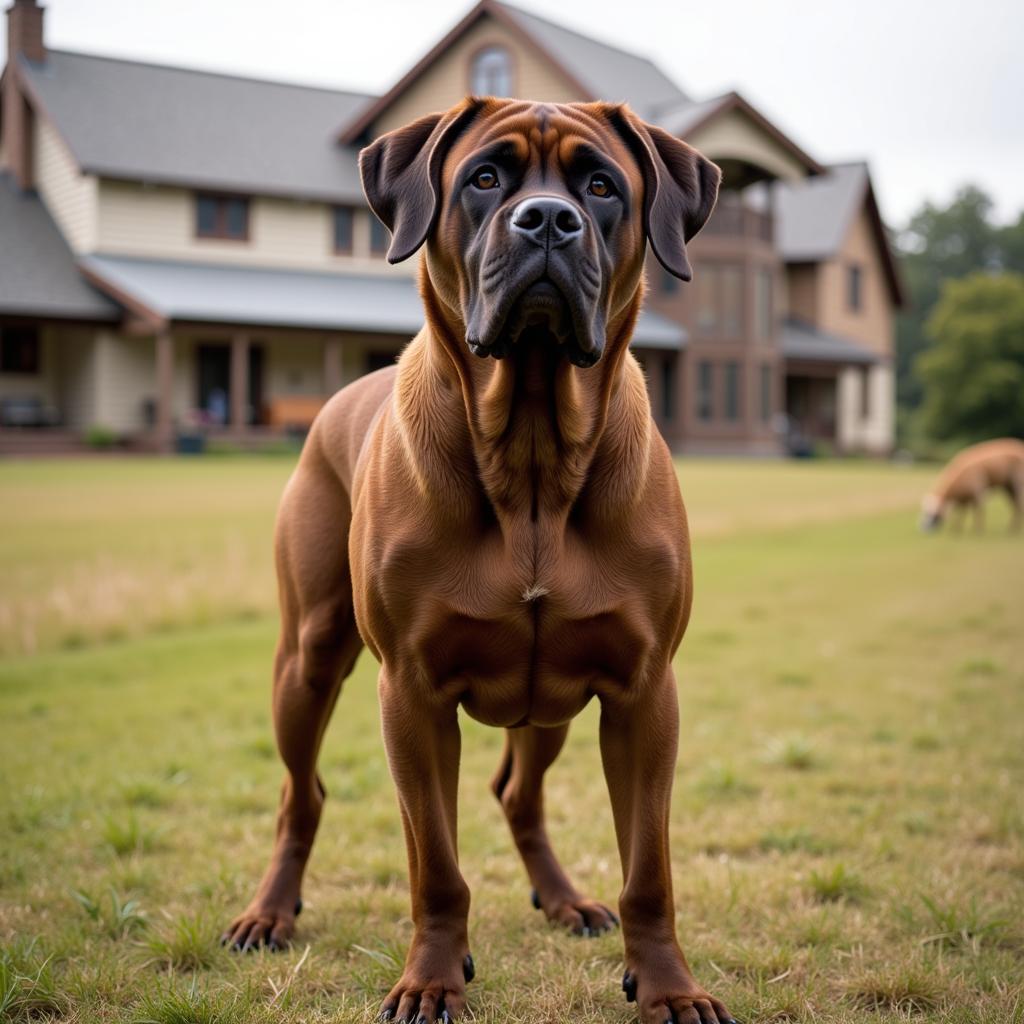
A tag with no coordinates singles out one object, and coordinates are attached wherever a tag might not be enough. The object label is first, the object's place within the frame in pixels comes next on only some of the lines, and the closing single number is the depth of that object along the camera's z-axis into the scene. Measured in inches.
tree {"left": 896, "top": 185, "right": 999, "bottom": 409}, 3034.0
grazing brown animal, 657.6
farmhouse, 1024.9
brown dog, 106.9
